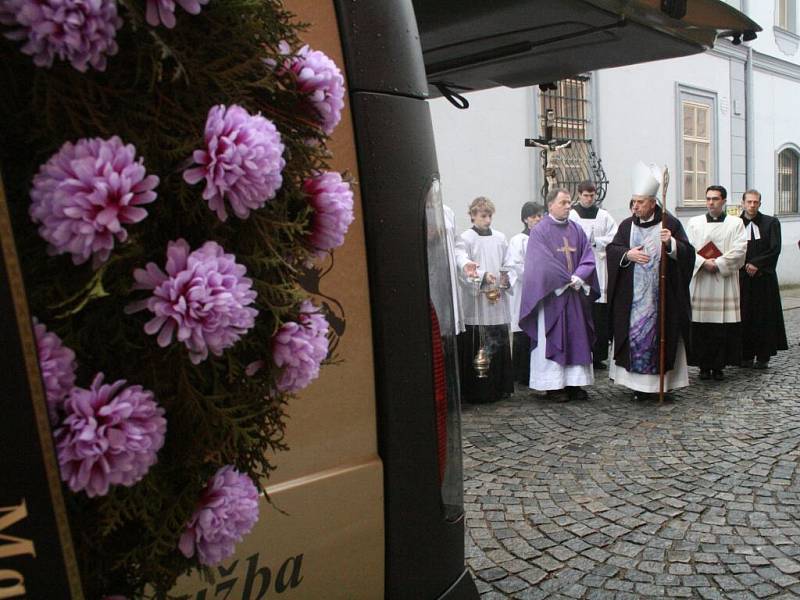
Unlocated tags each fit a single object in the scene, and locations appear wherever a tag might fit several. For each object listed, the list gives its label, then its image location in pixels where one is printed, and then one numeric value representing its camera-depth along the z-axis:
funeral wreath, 0.95
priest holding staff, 6.72
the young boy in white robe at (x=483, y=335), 6.80
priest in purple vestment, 6.86
